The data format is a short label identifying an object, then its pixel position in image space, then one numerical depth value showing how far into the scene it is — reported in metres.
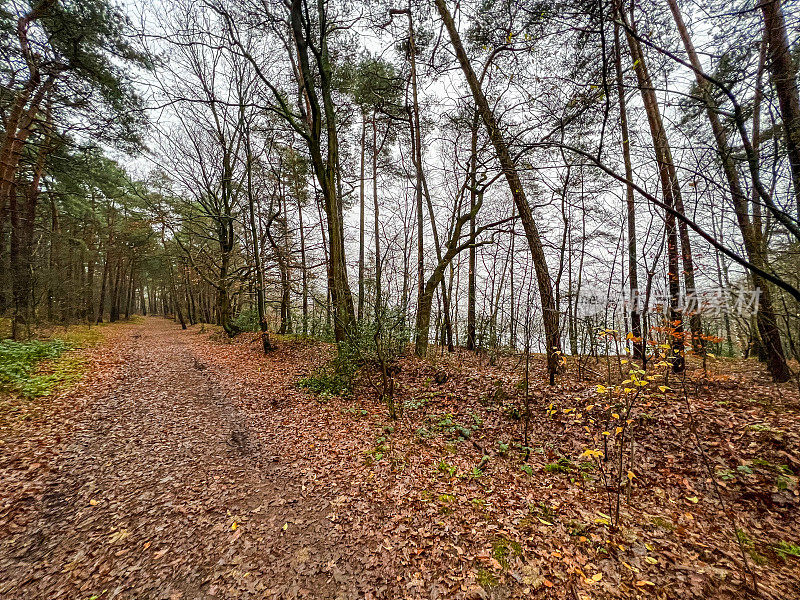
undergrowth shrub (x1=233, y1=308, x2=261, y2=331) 14.80
